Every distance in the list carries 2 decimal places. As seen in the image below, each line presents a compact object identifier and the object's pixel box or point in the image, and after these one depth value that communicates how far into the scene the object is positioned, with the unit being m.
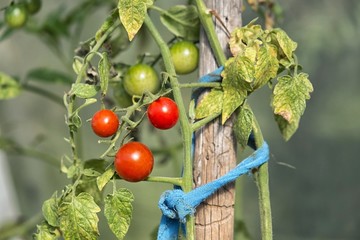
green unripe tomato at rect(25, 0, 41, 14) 1.19
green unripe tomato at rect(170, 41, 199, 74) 1.06
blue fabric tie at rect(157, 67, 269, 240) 0.99
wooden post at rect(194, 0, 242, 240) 1.03
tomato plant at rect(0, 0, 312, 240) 0.99
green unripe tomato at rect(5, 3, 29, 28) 1.17
